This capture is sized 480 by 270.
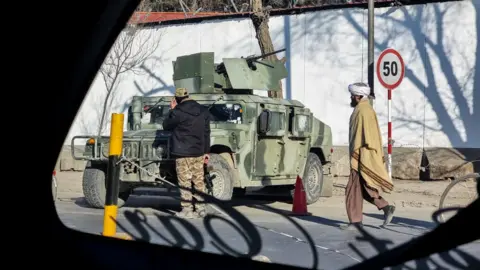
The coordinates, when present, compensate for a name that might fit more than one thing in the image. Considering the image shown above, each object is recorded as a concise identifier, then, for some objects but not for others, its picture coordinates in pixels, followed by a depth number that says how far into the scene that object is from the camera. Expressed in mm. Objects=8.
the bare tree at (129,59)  19141
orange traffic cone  9484
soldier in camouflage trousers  9680
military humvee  10633
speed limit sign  13375
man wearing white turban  8133
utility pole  14955
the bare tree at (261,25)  16625
